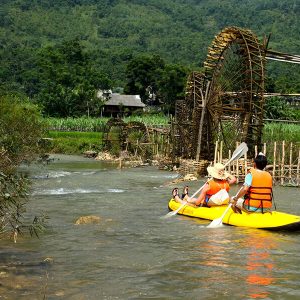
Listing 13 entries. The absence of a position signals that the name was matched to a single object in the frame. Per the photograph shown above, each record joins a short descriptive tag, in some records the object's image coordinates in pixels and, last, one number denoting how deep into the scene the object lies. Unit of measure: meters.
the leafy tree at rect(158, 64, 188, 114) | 67.75
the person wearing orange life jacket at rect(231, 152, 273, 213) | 12.38
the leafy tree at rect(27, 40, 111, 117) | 67.62
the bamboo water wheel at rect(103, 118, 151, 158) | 37.38
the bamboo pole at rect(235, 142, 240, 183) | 21.46
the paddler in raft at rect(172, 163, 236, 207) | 13.84
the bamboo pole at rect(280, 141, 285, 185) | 20.53
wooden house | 70.75
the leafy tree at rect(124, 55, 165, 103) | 74.25
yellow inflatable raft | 12.35
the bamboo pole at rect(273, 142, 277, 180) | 20.67
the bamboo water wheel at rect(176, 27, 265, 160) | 23.11
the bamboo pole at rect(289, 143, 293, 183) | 20.79
